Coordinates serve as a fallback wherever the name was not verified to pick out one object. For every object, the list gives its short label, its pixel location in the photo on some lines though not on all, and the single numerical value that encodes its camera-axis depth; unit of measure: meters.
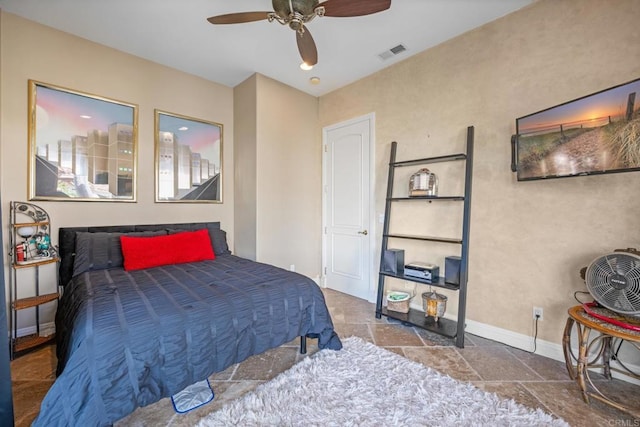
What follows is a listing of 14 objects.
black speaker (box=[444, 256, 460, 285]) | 2.55
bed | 1.27
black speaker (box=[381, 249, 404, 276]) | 2.95
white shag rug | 1.55
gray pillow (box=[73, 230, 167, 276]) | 2.46
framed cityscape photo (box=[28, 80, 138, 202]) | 2.54
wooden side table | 1.56
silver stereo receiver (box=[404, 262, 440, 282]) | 2.67
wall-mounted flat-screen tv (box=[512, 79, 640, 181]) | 1.64
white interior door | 3.59
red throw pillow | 2.56
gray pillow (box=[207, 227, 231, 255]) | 3.25
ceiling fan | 1.87
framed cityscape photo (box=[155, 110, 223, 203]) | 3.29
